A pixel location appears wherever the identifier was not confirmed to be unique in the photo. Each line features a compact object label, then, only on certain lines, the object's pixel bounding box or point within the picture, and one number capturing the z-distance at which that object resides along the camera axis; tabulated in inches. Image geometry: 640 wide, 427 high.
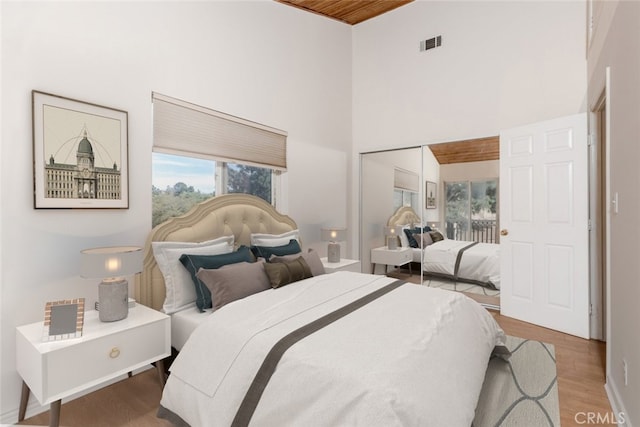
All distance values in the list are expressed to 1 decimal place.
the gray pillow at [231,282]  90.4
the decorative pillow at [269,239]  124.6
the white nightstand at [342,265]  145.4
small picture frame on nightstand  68.1
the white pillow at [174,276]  94.3
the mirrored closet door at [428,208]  154.3
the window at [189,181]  109.1
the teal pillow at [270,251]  119.6
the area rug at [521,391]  75.8
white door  124.9
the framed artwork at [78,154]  79.7
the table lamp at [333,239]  155.4
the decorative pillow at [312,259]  115.3
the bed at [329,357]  52.0
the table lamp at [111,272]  74.4
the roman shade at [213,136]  106.2
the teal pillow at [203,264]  93.2
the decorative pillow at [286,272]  101.3
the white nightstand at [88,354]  64.6
